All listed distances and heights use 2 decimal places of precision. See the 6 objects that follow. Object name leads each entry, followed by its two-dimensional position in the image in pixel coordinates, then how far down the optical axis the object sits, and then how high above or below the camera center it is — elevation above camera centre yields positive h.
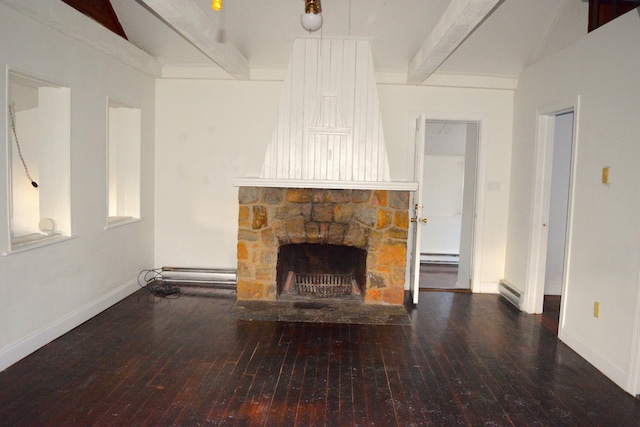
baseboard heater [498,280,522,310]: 4.62 -1.08
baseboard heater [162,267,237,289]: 5.17 -1.11
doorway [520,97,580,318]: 4.16 -0.17
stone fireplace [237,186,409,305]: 4.42 -0.44
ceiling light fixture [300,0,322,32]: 2.95 +1.08
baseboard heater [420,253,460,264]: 7.40 -1.14
